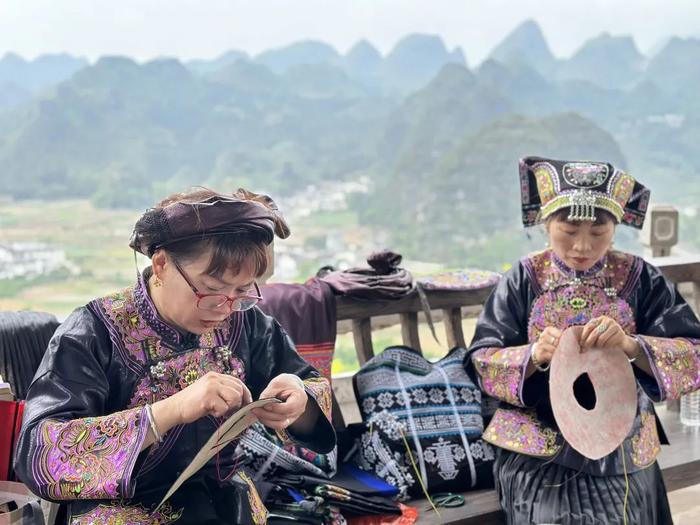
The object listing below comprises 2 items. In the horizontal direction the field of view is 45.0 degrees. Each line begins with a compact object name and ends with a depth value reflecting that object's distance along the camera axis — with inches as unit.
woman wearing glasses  72.6
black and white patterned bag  114.3
